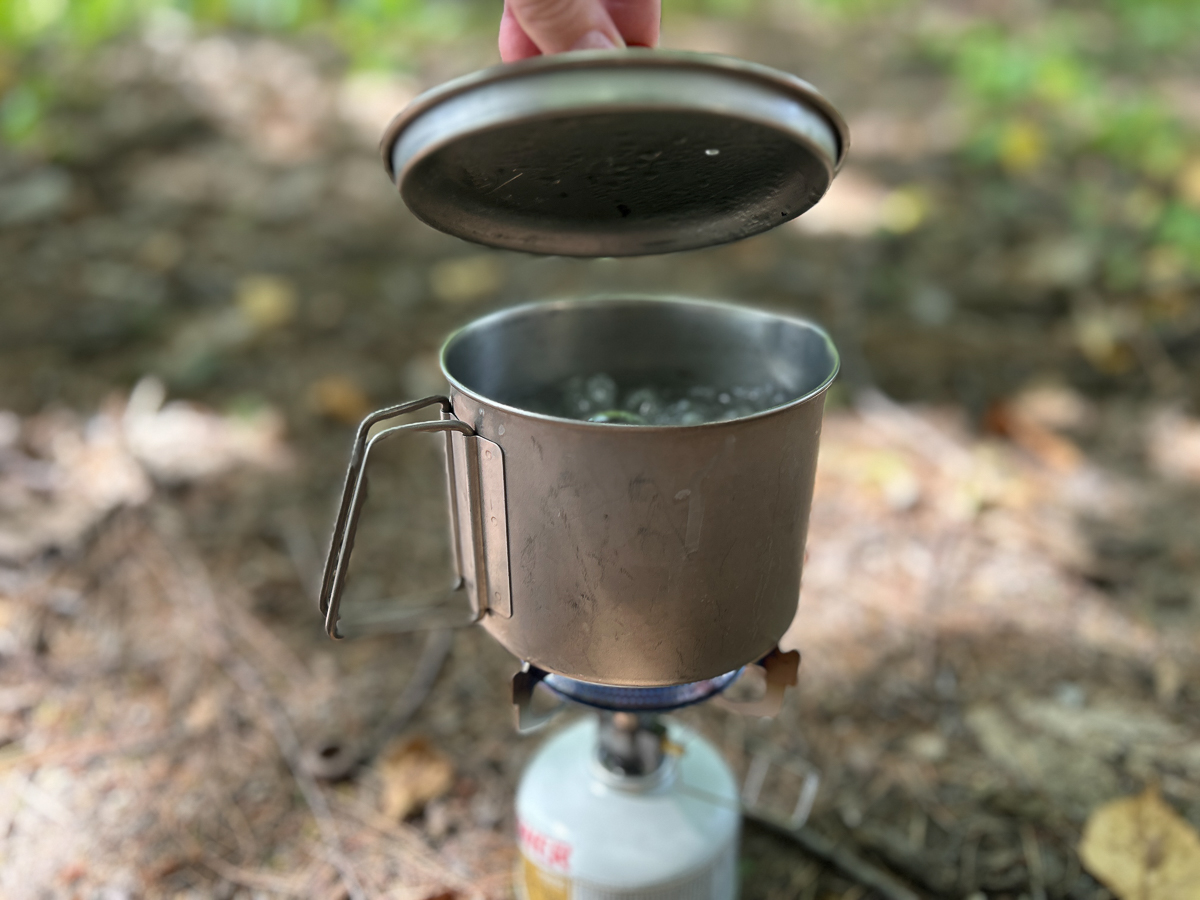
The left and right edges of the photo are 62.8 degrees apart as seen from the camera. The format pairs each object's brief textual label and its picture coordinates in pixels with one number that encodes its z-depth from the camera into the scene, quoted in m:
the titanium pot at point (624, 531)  0.28
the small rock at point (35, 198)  0.96
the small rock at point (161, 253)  0.95
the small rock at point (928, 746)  0.49
